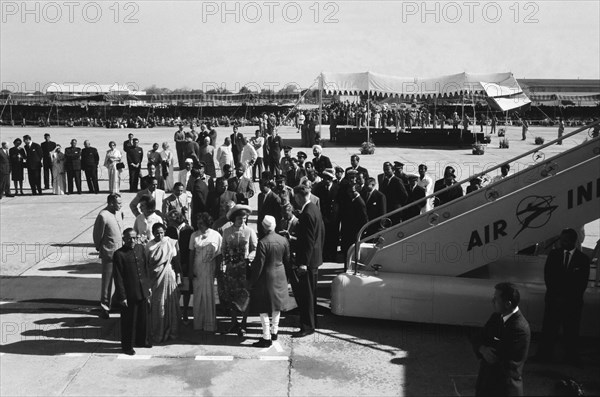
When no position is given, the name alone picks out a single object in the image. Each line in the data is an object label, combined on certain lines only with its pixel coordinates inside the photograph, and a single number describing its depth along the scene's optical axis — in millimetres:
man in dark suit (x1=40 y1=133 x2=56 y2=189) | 17609
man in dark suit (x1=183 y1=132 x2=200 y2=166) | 17953
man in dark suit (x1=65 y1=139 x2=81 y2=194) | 17234
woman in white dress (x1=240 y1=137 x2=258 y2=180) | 17719
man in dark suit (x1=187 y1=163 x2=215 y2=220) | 10719
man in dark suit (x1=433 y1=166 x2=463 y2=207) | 10484
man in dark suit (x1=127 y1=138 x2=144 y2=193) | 17500
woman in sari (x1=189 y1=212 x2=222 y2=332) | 7785
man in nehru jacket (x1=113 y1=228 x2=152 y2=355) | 7281
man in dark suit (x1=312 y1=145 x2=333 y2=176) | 13141
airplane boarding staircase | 7582
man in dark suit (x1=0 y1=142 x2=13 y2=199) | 16828
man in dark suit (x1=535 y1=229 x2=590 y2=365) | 6828
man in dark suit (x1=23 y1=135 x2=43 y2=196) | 17422
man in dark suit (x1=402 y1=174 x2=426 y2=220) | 10727
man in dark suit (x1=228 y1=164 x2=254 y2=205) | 11023
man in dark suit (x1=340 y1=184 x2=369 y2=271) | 9836
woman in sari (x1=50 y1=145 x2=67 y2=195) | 17312
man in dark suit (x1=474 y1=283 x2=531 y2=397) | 4699
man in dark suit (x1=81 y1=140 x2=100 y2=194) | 17234
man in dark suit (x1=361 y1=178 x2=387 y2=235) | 10211
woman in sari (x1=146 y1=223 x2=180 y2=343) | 7527
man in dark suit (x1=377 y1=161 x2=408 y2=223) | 10734
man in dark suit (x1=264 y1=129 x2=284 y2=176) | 18672
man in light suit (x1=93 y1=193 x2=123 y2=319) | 8508
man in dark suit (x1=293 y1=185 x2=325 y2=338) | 7770
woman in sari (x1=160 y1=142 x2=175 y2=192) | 16984
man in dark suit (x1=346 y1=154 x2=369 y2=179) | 11811
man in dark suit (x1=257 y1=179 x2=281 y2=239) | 9805
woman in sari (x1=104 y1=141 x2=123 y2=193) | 16859
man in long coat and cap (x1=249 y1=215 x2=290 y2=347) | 7414
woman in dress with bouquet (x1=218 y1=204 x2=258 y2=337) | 7762
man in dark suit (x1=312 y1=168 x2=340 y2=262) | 10359
